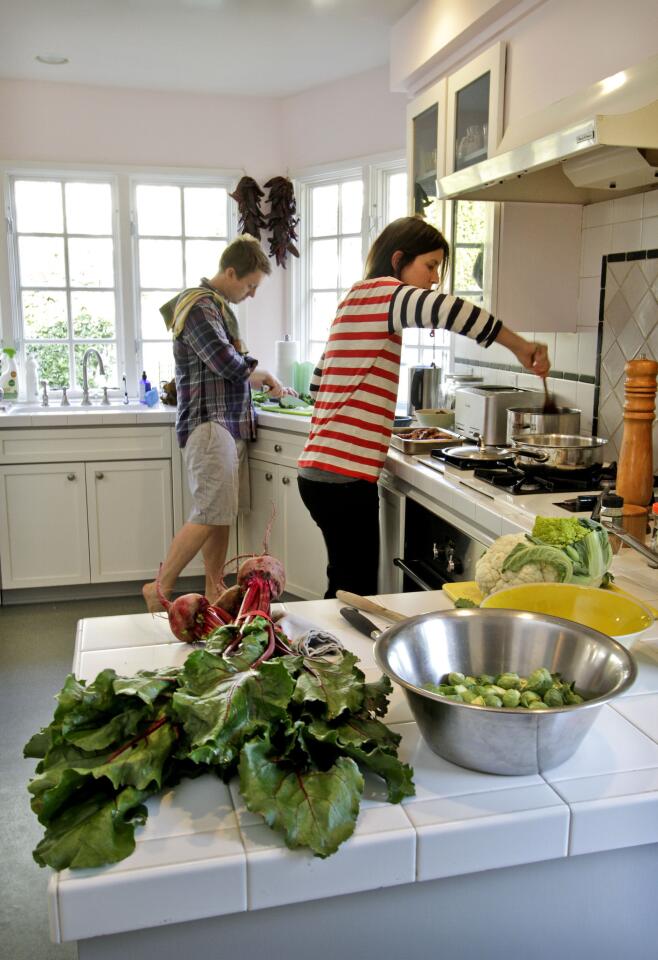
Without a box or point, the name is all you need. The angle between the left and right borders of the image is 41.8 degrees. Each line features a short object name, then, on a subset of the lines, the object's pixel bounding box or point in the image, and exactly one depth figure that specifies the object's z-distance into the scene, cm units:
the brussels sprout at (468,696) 94
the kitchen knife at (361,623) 131
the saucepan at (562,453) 234
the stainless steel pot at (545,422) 268
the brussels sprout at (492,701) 93
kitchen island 79
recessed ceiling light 414
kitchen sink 426
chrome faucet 468
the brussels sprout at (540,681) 98
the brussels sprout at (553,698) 95
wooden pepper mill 204
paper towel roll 484
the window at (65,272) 476
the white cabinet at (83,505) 414
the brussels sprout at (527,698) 95
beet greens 81
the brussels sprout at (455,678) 102
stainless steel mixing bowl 90
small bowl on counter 332
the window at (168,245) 490
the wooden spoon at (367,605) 137
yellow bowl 126
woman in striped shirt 237
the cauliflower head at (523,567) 136
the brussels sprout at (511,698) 94
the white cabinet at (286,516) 391
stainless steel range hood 180
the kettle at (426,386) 370
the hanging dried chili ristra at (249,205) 475
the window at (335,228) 446
